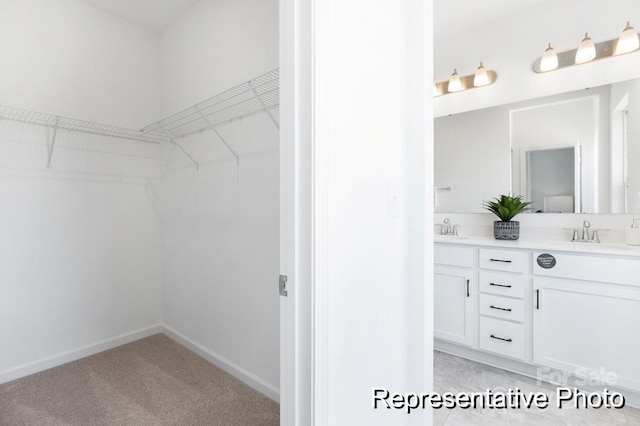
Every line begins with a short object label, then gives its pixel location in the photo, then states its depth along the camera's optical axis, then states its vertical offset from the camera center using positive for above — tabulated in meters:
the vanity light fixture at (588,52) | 2.11 +1.16
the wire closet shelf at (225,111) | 1.82 +0.69
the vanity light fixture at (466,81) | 2.72 +1.18
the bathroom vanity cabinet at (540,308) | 1.79 -0.62
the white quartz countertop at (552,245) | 1.83 -0.22
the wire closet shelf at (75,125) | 2.08 +0.66
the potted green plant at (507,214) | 2.42 -0.01
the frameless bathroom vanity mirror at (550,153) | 2.19 +0.48
